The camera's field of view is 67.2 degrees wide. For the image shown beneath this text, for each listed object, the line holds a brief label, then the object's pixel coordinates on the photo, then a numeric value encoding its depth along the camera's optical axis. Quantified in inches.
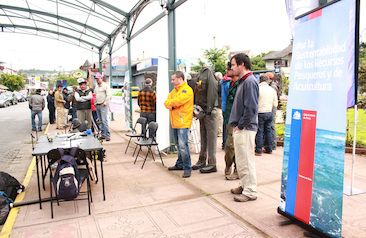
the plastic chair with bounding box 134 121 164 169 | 232.1
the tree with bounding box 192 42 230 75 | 1394.4
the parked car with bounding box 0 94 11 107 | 1167.2
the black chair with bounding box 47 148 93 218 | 143.9
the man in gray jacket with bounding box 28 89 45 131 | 457.4
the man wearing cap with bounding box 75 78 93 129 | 343.3
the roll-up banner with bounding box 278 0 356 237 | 98.2
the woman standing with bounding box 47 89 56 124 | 560.1
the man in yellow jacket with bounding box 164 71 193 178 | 192.9
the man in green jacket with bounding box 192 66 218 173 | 200.5
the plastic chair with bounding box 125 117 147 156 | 271.9
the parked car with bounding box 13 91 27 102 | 1643.9
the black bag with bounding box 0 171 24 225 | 148.1
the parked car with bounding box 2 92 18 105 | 1337.4
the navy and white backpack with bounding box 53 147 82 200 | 135.9
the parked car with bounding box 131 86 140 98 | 1652.1
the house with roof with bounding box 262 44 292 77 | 2007.9
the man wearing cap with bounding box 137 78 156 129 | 295.6
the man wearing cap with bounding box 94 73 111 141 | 343.9
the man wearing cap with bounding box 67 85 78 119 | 485.1
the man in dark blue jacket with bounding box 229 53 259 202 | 144.6
